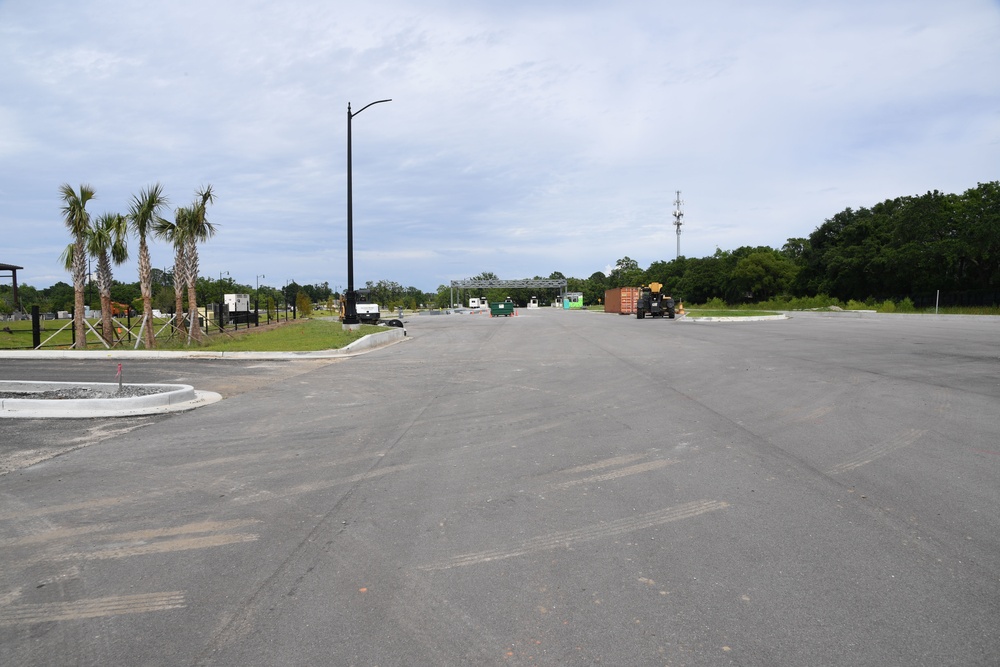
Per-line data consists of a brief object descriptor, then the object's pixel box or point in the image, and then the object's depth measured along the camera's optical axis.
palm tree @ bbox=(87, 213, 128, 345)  23.85
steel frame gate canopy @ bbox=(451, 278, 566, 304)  143.38
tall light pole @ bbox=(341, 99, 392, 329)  27.61
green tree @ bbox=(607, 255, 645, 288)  135.84
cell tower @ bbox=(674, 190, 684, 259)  113.12
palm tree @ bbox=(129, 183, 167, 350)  23.72
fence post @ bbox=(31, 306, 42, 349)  22.78
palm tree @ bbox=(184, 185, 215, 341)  26.34
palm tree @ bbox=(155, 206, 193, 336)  25.49
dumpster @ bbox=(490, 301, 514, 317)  74.81
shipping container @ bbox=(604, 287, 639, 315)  67.06
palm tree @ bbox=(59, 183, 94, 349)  23.03
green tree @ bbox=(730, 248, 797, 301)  82.44
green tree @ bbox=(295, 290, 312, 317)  68.40
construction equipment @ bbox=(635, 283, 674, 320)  49.69
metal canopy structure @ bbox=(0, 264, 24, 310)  37.77
